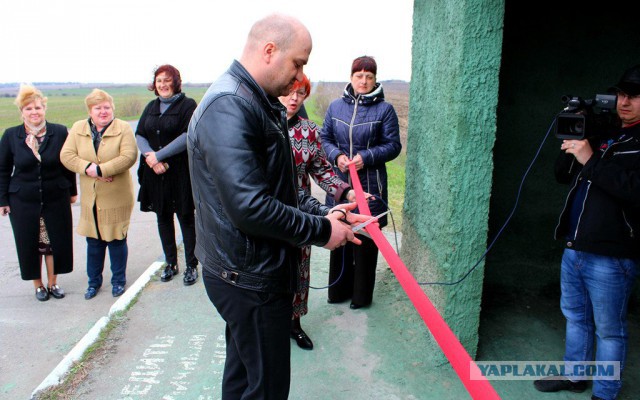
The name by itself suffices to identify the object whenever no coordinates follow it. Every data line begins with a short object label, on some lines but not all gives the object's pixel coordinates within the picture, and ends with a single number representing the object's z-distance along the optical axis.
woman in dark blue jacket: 3.95
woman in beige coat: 4.58
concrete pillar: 2.80
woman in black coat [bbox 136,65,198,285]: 4.66
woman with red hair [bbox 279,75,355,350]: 3.35
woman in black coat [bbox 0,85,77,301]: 4.52
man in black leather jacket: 1.88
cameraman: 2.60
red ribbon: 1.80
